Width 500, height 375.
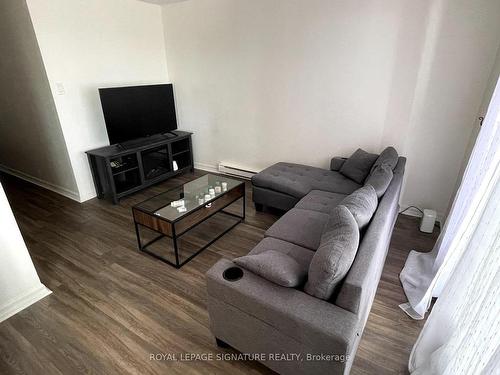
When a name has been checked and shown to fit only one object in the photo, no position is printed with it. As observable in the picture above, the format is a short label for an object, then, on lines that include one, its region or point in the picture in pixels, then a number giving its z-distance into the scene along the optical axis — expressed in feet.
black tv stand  11.34
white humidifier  9.14
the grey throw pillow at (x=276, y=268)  4.45
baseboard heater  13.73
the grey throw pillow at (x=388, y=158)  8.34
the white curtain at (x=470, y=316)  2.92
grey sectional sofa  3.87
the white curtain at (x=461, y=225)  4.68
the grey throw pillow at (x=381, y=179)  6.60
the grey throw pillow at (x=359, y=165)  9.57
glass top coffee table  7.66
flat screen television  11.27
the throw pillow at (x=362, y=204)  5.22
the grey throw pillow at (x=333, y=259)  4.13
